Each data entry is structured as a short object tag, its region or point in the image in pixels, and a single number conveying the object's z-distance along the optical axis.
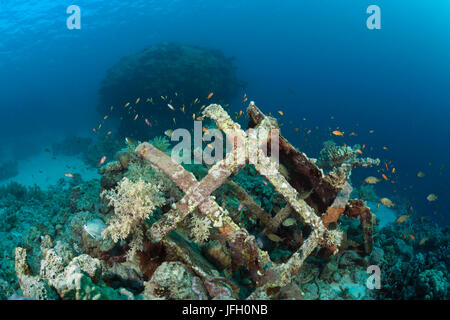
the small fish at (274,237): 5.10
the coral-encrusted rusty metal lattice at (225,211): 3.72
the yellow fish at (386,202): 8.11
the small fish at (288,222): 5.34
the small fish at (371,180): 8.56
